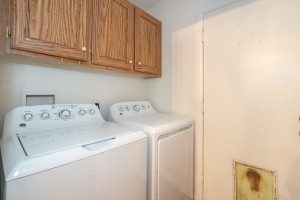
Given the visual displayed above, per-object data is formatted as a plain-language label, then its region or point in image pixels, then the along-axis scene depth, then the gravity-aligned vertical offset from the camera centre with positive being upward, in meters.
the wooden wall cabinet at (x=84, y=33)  0.86 +0.50
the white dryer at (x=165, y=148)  1.08 -0.41
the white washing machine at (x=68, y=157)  0.57 -0.27
